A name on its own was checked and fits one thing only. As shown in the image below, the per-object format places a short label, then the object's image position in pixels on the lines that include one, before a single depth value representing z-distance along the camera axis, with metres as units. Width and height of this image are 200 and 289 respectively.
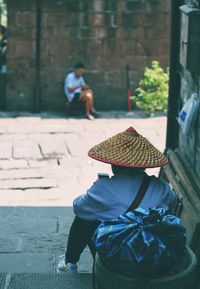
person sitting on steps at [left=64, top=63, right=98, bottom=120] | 13.87
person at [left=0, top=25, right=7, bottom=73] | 14.25
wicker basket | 4.52
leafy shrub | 13.73
